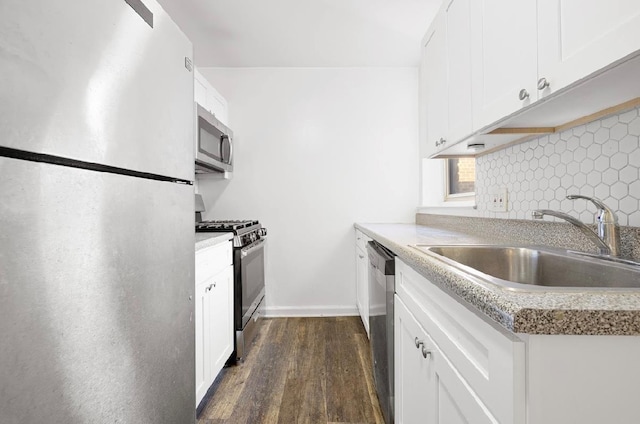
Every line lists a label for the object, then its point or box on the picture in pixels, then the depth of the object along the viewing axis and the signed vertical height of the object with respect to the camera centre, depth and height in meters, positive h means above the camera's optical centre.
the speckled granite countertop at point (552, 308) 0.52 -0.16
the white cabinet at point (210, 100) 2.47 +0.91
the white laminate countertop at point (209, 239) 1.65 -0.14
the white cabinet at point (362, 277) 2.64 -0.55
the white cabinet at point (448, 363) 0.57 -0.34
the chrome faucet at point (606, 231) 1.04 -0.07
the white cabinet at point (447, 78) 1.47 +0.66
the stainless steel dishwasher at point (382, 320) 1.47 -0.52
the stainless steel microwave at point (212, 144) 2.31 +0.51
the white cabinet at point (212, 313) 1.65 -0.55
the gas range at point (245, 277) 2.26 -0.47
